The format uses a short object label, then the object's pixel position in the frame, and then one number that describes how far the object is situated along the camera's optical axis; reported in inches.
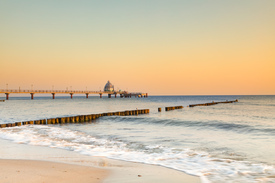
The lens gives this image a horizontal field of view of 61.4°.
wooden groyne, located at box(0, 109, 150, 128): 866.3
